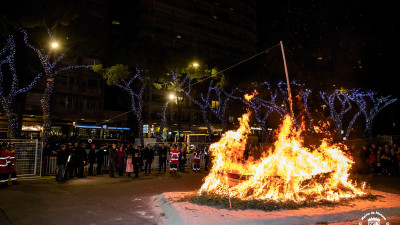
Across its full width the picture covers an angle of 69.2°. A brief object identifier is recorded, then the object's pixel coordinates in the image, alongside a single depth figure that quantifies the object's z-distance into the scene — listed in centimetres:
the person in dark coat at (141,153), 1756
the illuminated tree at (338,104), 3100
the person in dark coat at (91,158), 1595
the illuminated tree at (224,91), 3237
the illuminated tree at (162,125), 2856
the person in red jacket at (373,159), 1755
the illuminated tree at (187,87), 2878
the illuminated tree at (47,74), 1942
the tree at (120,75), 2517
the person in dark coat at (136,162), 1564
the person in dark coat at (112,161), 1562
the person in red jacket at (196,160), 1864
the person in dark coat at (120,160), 1625
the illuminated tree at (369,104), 3008
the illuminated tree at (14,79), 1945
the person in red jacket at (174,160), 1720
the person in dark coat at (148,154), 1742
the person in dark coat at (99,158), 1639
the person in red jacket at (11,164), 1179
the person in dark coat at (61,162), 1320
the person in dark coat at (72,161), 1448
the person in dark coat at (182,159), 1891
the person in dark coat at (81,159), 1503
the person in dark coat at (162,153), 1805
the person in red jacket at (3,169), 1154
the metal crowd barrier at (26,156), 1473
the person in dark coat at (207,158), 2016
